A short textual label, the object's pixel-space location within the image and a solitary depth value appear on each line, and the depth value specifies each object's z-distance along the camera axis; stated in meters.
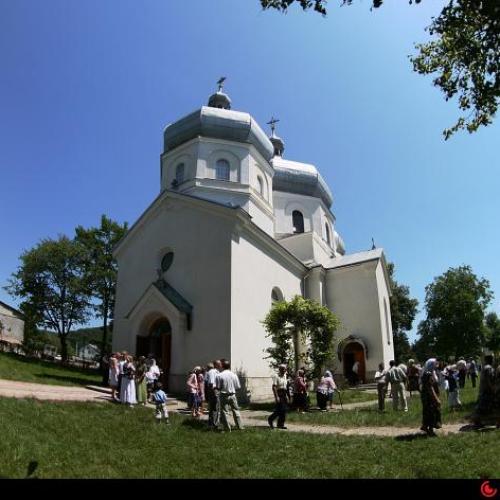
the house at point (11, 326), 43.59
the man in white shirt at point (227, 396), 10.72
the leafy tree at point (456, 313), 47.09
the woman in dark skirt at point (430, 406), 9.34
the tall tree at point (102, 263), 37.06
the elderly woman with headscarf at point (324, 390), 15.00
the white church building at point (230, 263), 17.98
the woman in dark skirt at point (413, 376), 16.71
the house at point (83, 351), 86.24
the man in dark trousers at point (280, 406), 11.34
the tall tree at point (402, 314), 43.04
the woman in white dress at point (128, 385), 13.35
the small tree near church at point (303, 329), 17.11
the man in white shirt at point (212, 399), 10.90
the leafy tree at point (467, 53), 7.28
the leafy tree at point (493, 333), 50.60
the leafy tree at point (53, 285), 36.16
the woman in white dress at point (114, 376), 14.16
